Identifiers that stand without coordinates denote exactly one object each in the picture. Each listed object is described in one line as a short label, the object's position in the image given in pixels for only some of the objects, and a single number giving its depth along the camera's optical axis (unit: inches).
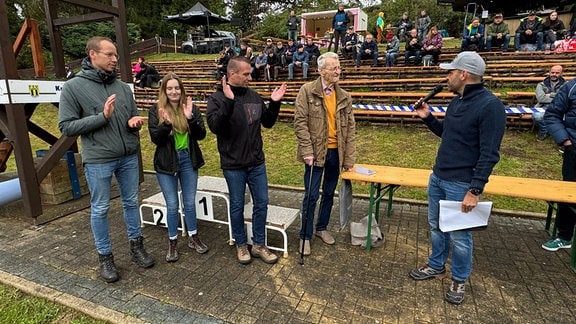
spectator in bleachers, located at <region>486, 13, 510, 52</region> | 464.8
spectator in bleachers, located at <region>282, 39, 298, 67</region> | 502.9
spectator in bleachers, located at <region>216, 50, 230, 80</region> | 526.4
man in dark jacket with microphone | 91.2
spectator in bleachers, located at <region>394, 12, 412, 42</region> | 647.8
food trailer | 964.6
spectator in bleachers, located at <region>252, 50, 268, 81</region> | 497.0
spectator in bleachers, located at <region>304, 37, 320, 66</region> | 497.5
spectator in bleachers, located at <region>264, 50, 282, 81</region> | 493.9
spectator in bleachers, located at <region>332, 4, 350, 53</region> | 568.4
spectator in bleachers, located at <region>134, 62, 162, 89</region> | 561.9
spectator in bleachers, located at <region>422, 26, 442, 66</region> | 443.5
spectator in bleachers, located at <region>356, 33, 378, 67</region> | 479.4
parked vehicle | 888.9
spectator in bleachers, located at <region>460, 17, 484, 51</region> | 466.9
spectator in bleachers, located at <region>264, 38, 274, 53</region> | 499.8
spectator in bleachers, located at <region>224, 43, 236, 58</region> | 558.4
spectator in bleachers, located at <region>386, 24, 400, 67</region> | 462.9
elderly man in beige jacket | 126.0
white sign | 150.1
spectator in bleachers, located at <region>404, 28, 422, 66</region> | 452.4
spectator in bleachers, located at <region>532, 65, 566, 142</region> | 267.1
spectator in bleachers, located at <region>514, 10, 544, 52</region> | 449.4
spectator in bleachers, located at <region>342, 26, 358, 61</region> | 528.4
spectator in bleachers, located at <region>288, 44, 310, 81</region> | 474.0
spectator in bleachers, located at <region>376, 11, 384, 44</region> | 823.7
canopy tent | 845.2
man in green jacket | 106.5
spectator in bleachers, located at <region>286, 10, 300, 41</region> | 728.3
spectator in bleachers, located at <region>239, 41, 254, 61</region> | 516.1
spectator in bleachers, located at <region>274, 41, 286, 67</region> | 503.8
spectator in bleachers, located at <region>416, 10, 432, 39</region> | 586.9
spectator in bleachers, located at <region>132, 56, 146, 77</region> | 567.4
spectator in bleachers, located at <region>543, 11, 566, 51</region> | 448.1
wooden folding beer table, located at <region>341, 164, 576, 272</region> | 115.7
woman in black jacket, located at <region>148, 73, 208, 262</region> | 121.0
